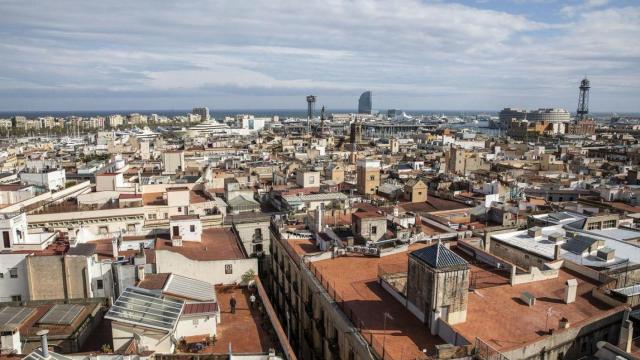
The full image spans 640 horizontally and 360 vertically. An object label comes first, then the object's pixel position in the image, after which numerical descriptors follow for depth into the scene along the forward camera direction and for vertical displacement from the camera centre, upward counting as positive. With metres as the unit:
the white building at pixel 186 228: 37.34 -9.83
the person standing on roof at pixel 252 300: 28.08 -11.81
